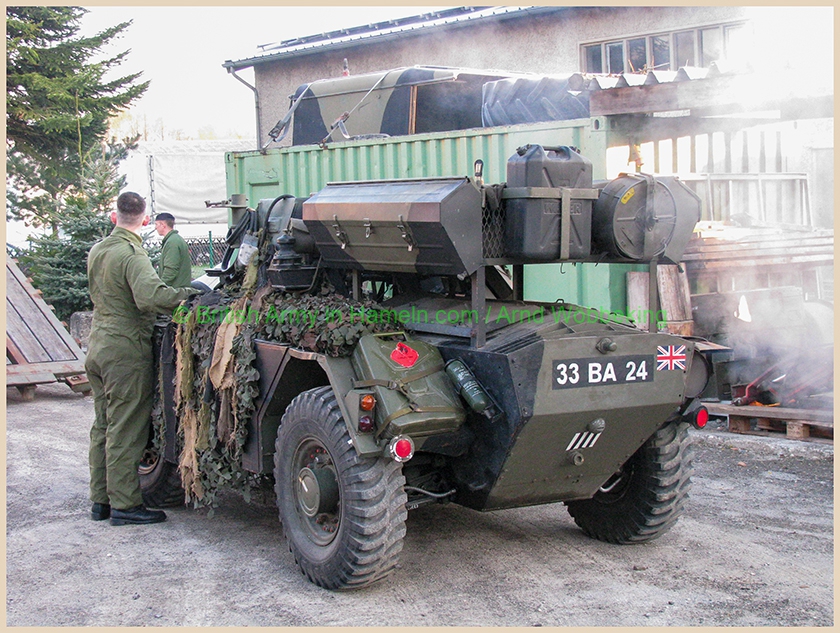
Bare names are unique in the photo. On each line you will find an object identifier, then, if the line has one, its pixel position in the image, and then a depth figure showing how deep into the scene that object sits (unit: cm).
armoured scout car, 461
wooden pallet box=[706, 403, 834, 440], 782
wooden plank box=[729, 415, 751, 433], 832
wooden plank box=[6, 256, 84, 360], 1145
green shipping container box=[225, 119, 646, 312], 872
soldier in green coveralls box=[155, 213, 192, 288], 838
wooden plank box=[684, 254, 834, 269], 888
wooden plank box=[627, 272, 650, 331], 868
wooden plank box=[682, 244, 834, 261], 876
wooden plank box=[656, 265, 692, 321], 855
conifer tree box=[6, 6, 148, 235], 1605
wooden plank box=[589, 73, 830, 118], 740
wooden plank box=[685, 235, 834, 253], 878
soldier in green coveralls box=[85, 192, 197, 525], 608
